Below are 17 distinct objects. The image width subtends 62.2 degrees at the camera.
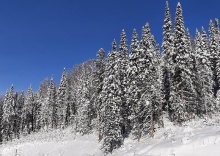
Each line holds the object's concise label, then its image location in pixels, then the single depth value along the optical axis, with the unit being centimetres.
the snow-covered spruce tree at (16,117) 5853
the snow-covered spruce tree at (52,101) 5865
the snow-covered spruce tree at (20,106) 6279
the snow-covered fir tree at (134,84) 2880
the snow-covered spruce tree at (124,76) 3180
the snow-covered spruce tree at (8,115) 5530
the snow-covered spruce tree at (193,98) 2792
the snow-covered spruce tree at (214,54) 4084
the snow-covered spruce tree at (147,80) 2733
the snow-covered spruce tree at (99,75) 3417
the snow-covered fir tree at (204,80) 3136
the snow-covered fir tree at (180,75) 2678
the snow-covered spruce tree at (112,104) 2748
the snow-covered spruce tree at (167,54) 2886
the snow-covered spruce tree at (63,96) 5584
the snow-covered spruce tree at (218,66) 3908
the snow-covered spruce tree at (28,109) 6168
